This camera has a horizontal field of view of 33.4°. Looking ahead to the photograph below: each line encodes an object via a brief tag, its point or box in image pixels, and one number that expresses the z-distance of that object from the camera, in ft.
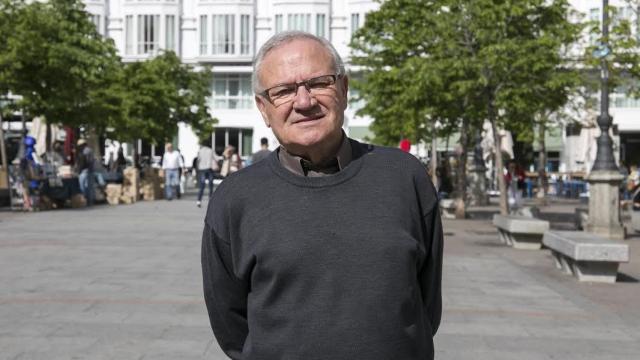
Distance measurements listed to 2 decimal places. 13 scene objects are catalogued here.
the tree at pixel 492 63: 64.39
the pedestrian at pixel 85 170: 92.38
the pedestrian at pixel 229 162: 95.11
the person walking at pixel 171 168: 107.04
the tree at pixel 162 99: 143.84
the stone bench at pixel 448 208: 85.37
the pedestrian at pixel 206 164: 98.53
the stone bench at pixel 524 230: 53.88
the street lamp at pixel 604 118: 62.54
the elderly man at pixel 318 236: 8.82
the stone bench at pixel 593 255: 38.68
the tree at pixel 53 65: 82.07
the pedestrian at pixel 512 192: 83.46
